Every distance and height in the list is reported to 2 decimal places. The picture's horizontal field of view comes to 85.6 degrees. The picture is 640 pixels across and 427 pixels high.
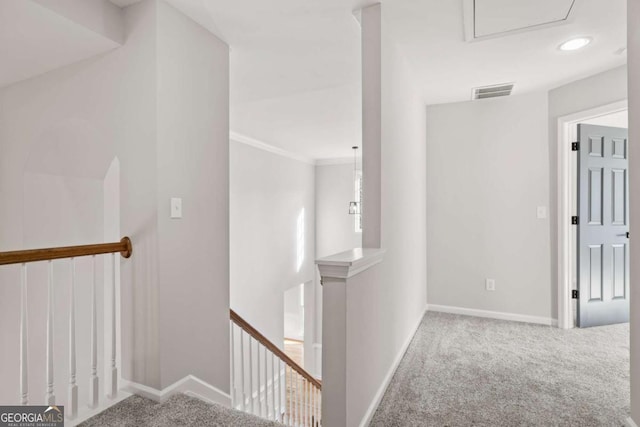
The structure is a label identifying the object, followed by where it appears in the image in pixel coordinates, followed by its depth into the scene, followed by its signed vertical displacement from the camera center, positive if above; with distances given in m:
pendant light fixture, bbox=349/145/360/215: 7.08 +0.16
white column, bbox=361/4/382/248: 2.05 +0.54
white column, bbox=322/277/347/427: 1.54 -0.63
